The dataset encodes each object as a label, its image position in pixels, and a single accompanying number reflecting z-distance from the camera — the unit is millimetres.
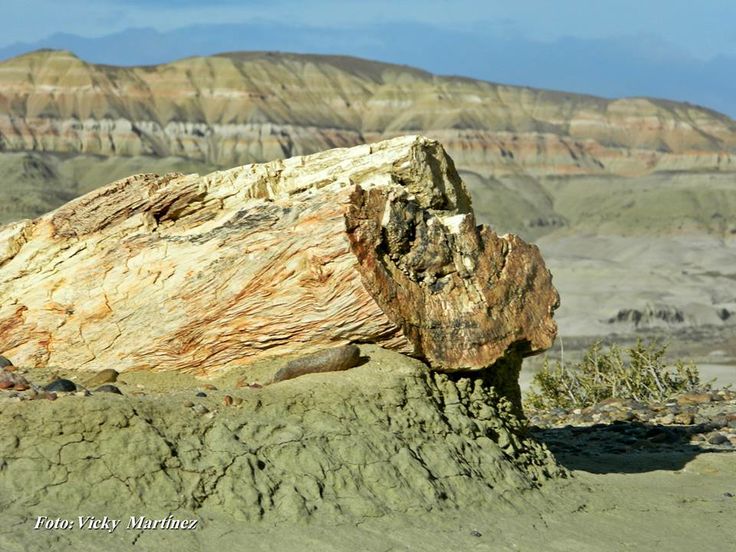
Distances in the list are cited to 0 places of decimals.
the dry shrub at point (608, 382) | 32062
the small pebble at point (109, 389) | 16719
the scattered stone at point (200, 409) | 15508
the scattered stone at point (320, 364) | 17250
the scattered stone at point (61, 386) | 16266
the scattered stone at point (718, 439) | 23984
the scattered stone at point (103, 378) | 17781
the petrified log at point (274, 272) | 17516
